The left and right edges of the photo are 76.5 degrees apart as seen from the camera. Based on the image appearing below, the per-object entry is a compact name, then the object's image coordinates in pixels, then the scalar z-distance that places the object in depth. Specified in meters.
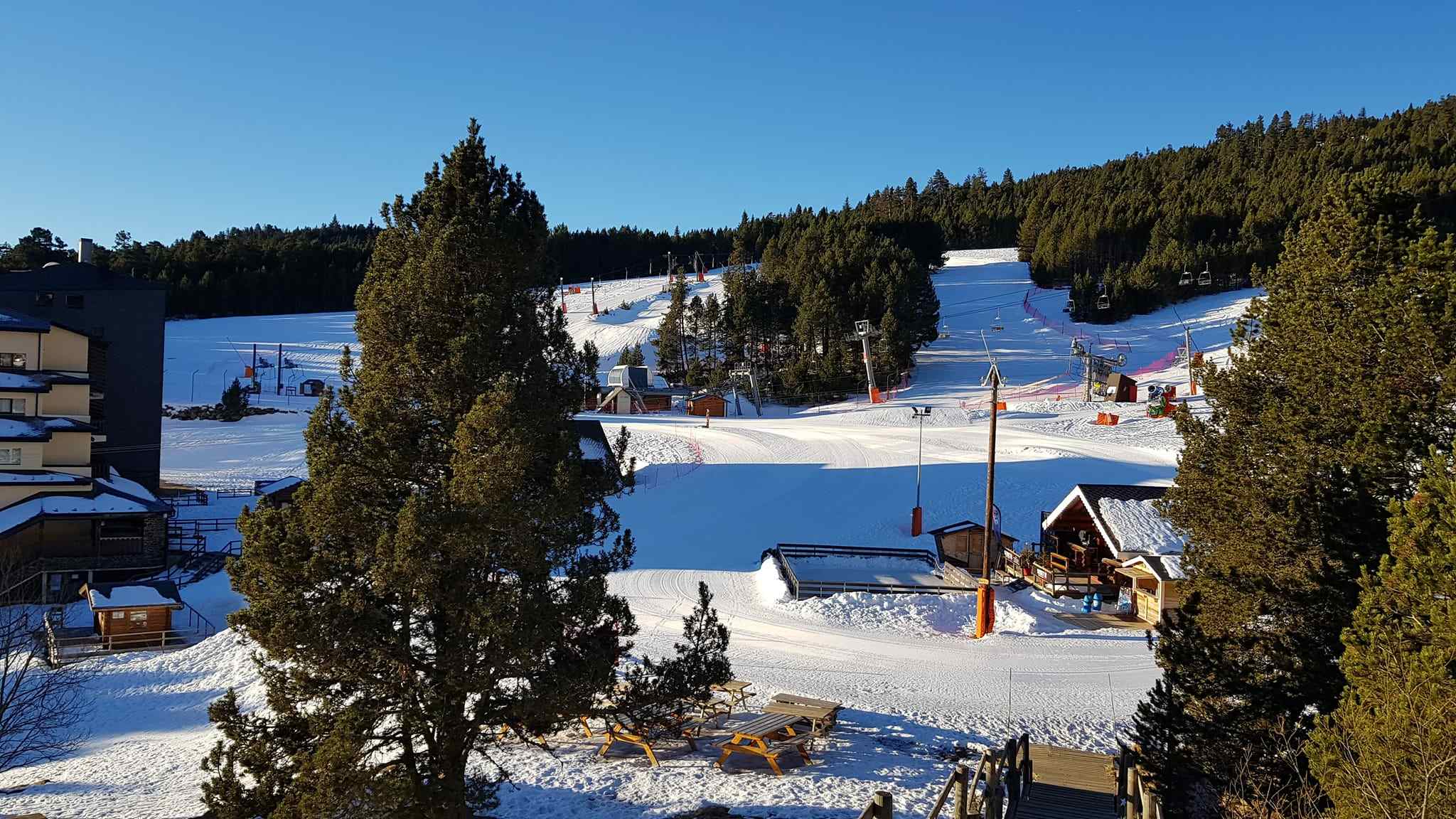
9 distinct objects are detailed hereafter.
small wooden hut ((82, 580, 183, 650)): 26.75
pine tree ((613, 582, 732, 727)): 12.51
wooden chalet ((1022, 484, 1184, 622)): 25.34
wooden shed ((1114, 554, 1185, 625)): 24.25
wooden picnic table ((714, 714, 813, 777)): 14.34
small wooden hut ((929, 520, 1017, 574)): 32.03
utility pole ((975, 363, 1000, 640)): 23.11
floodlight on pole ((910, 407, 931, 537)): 35.12
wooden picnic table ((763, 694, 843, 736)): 15.60
